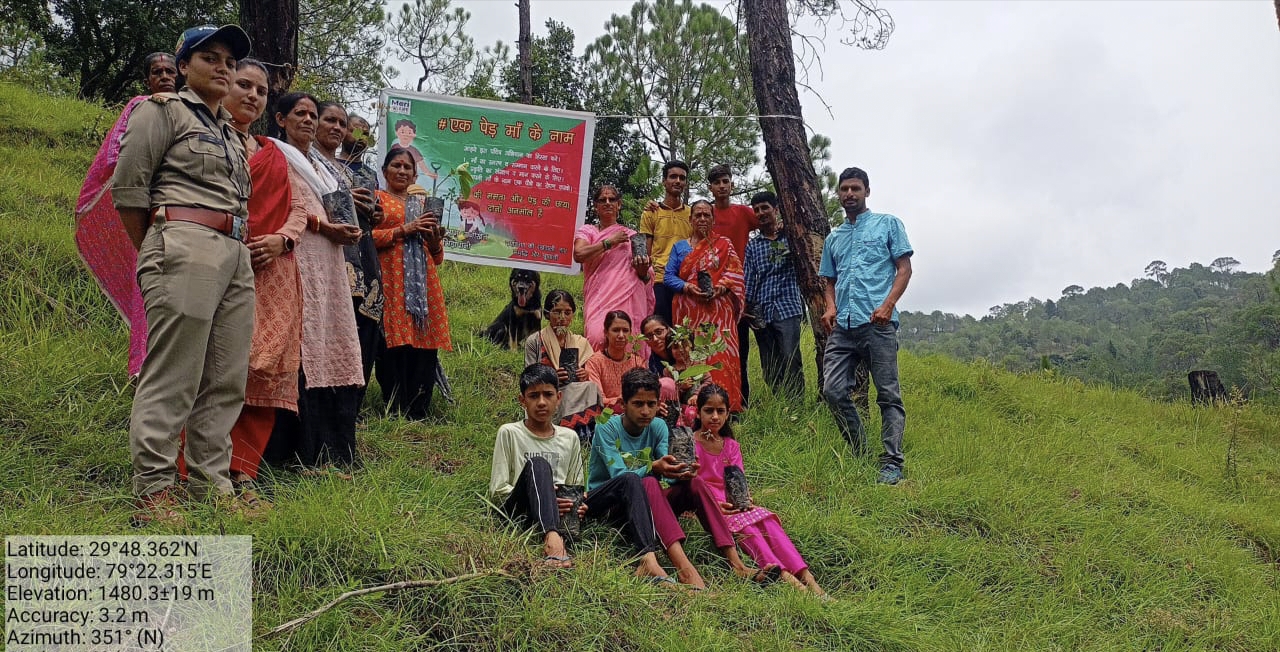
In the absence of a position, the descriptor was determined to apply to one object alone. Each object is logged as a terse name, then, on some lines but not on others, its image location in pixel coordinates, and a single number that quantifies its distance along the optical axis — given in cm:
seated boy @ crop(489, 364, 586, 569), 339
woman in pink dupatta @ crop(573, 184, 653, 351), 525
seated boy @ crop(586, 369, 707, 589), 350
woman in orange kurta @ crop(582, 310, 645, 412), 468
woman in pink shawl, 345
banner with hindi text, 539
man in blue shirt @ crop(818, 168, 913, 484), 481
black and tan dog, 617
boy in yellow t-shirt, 562
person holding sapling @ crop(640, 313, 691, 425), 446
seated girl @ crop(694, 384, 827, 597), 371
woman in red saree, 525
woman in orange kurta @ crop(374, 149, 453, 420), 452
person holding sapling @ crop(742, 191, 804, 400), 572
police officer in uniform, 292
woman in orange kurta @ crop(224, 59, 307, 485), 343
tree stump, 878
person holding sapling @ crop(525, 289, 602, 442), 454
